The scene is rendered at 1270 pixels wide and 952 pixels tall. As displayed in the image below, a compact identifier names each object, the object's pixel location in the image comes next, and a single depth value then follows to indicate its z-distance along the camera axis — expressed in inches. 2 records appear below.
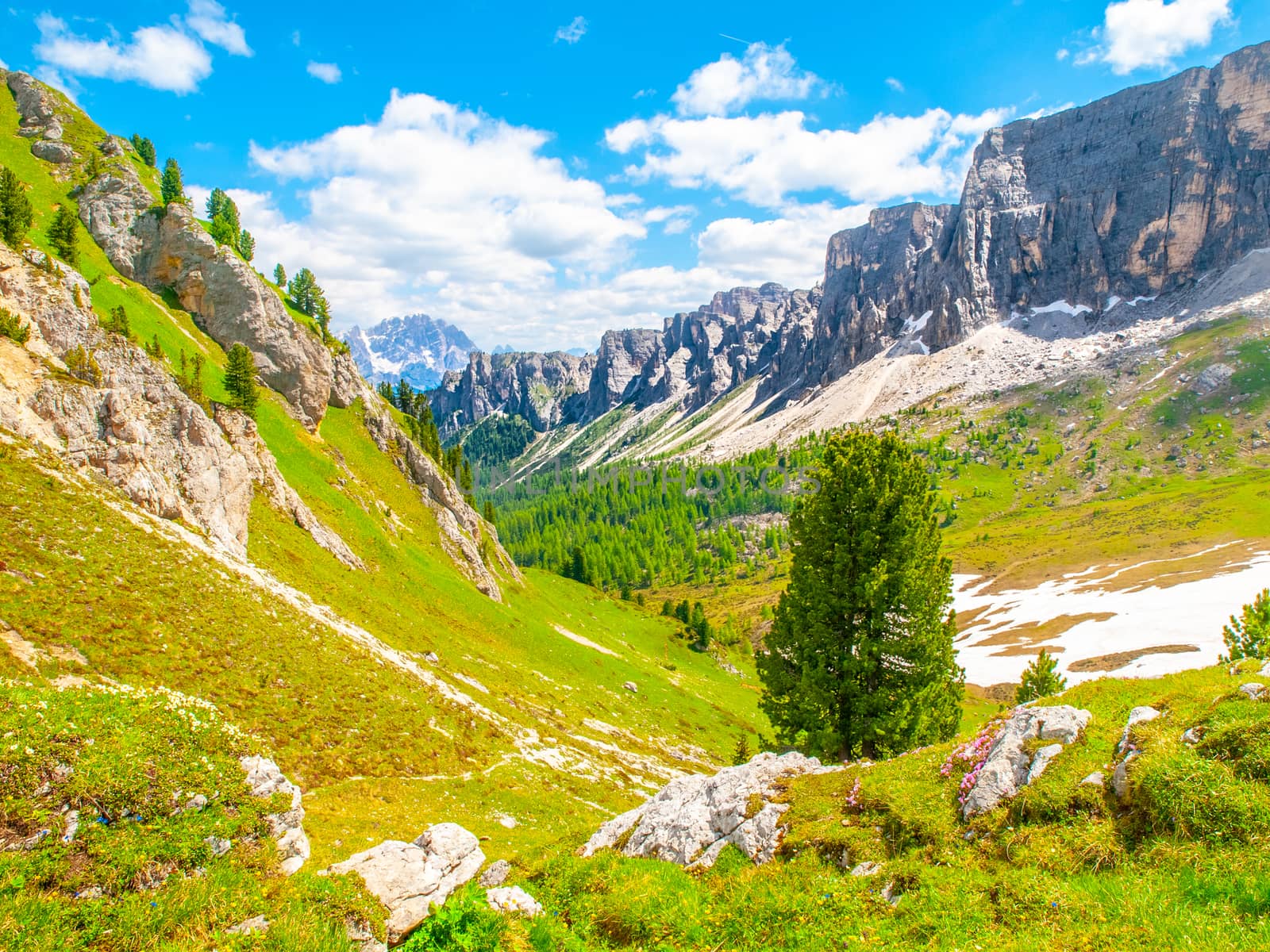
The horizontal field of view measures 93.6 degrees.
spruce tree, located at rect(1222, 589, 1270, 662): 1286.9
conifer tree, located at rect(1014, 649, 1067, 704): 1689.2
